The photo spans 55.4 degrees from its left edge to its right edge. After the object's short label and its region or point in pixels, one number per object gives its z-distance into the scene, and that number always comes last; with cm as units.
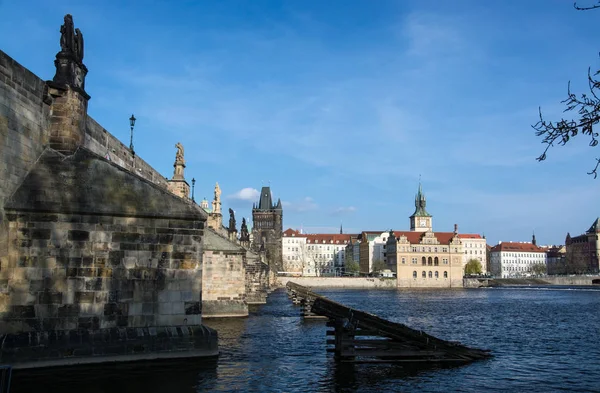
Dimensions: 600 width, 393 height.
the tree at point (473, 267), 18175
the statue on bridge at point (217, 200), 5056
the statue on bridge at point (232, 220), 5442
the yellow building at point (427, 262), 14938
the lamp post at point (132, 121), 3028
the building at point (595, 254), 19662
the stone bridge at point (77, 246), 1451
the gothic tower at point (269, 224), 17418
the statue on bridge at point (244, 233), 6601
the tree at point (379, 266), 16650
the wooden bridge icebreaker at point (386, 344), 1730
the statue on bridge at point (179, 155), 3447
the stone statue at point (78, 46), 1691
